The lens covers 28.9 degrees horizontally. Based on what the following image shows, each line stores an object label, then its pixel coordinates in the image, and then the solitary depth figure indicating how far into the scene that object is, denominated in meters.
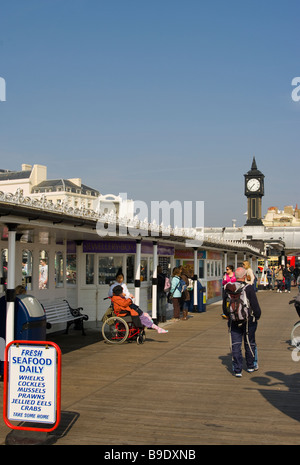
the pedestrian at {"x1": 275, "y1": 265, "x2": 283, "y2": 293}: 33.44
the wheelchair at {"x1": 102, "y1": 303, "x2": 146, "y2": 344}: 12.02
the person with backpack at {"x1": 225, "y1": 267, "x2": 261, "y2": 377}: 8.84
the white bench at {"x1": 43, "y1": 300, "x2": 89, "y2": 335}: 12.73
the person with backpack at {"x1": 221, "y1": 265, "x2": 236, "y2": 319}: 14.56
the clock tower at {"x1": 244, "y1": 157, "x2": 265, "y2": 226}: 72.38
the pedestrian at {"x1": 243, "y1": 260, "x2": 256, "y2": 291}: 13.56
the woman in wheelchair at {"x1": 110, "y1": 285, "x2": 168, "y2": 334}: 12.04
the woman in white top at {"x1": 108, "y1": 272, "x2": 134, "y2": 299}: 12.62
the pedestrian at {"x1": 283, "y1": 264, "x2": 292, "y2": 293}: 34.56
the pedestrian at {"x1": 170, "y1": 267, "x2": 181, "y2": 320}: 16.64
